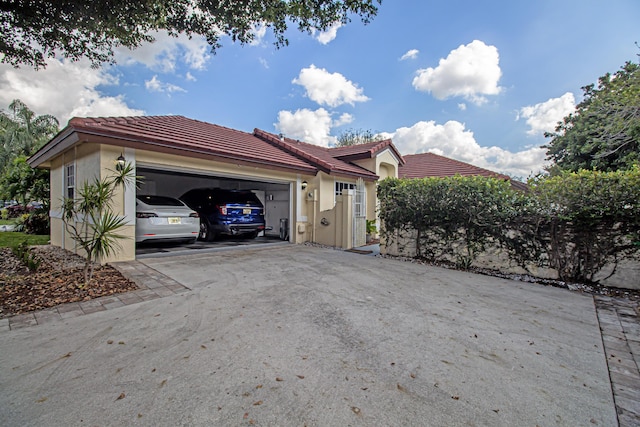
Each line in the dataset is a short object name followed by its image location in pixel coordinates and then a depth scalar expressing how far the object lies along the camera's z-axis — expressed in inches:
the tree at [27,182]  486.6
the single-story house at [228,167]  252.1
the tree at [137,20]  248.8
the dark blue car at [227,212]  363.3
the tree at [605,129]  309.9
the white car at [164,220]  283.0
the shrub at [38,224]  485.5
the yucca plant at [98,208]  182.1
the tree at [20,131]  932.6
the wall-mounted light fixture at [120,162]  246.4
